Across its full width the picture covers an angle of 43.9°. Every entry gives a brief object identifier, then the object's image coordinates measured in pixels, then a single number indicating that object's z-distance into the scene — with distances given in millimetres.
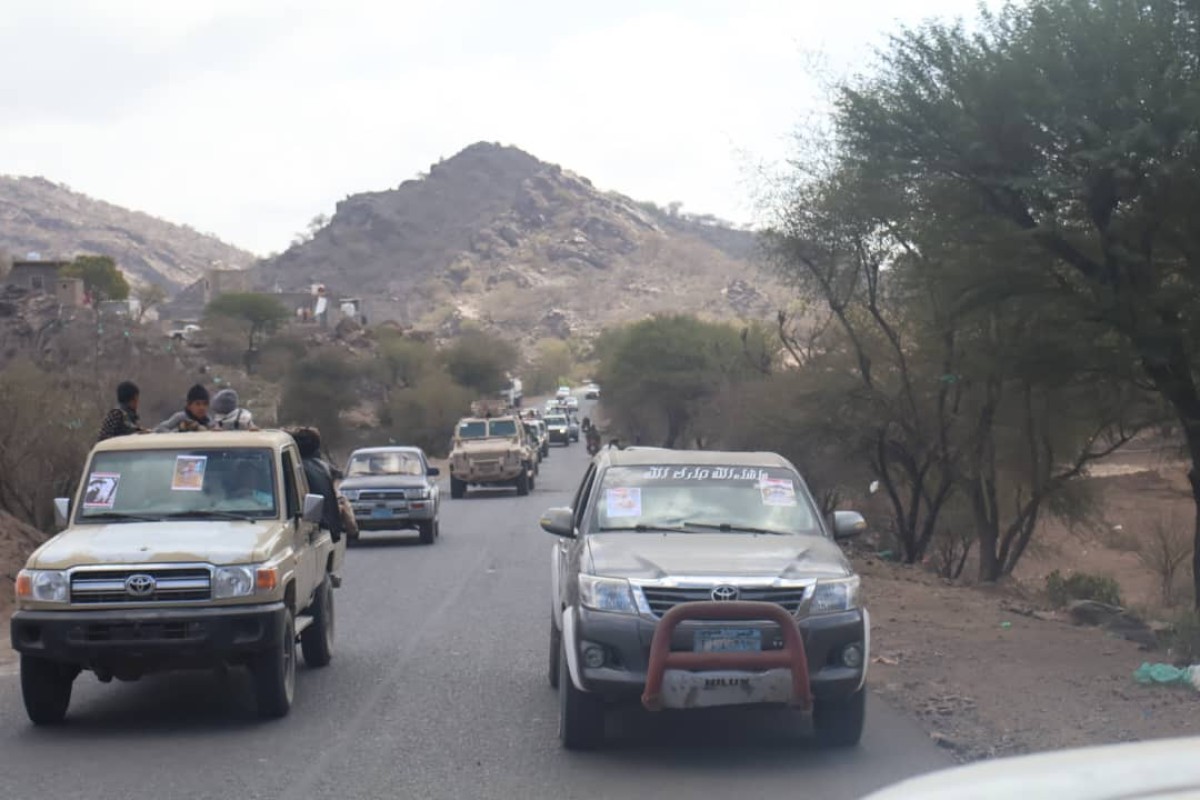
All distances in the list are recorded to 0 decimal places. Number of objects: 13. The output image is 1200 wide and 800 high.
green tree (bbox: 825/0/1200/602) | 14000
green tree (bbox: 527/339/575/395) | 156125
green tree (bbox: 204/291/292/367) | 95250
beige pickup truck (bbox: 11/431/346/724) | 9078
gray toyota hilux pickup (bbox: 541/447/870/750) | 8117
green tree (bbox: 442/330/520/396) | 102188
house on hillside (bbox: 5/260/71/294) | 84375
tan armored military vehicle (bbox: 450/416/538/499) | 40531
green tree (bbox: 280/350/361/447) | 71688
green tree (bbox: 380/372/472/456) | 79875
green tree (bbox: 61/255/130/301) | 107688
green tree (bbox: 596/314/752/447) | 66812
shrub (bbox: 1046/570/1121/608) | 23844
